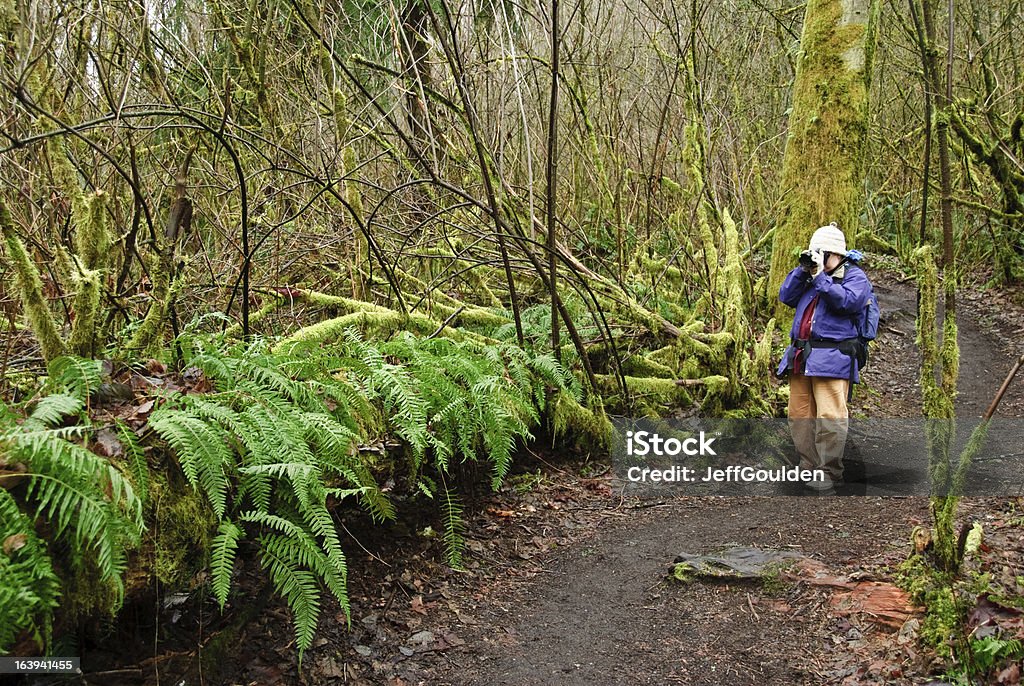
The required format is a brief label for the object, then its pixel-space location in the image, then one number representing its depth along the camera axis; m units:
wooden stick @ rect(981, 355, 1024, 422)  3.09
